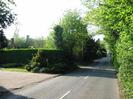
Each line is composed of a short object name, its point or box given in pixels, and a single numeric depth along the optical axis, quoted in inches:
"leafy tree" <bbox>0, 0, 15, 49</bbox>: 304.2
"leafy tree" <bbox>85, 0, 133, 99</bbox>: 187.6
